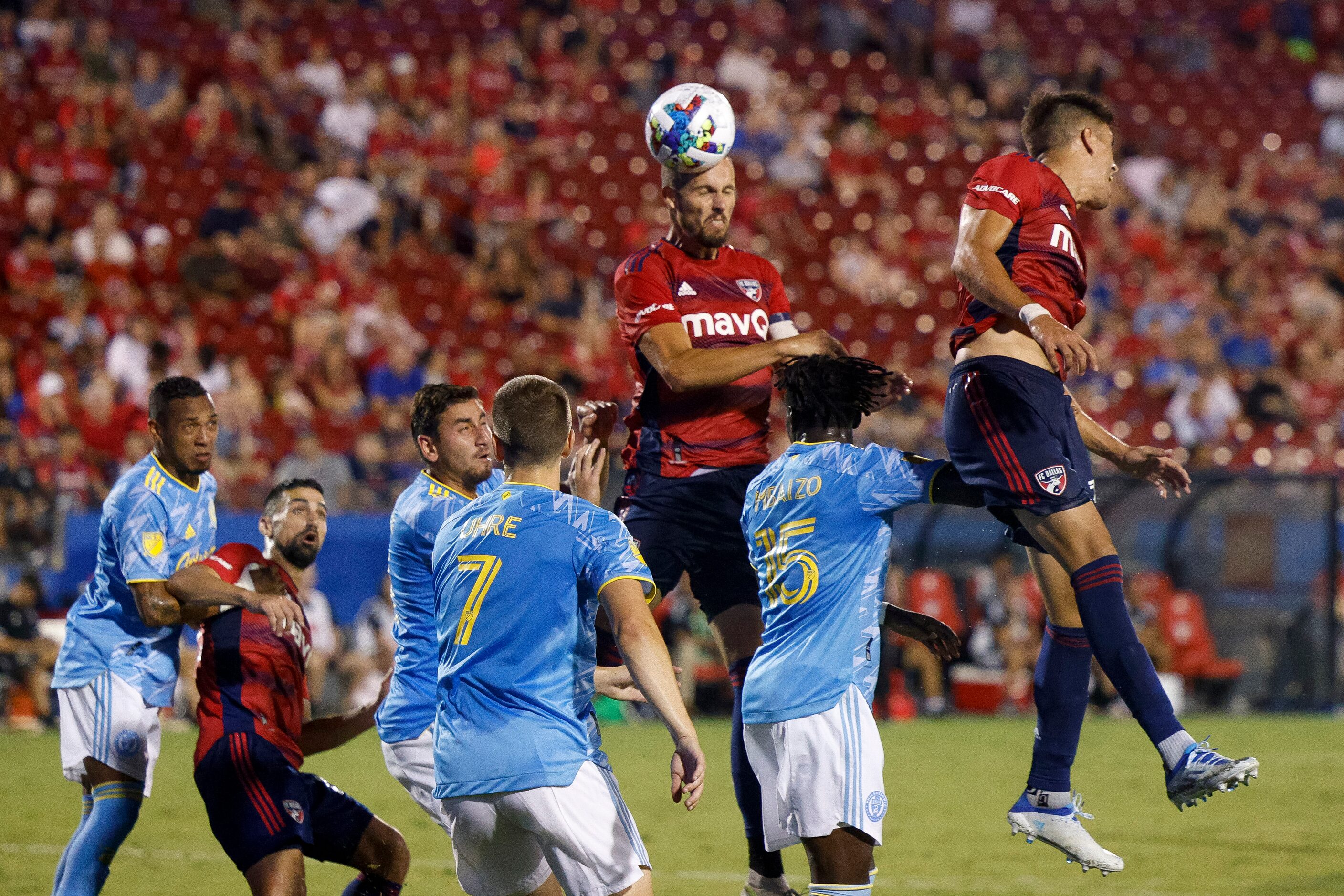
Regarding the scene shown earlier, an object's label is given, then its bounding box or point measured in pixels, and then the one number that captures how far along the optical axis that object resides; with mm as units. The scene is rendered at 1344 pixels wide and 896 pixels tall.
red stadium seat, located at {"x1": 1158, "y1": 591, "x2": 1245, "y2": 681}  29250
